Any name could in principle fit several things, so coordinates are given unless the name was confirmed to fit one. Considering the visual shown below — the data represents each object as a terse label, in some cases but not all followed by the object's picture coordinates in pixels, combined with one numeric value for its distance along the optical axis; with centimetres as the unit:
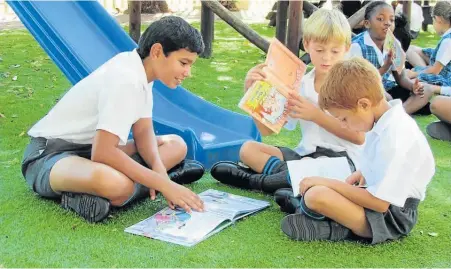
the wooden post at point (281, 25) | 647
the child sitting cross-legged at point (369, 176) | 221
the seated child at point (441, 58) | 459
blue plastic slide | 334
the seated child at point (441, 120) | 408
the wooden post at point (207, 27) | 660
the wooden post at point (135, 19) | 625
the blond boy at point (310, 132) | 280
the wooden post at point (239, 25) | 579
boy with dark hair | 249
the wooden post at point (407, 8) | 794
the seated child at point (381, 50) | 448
